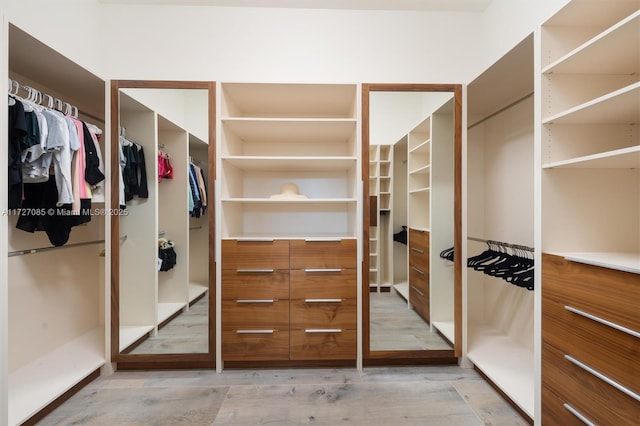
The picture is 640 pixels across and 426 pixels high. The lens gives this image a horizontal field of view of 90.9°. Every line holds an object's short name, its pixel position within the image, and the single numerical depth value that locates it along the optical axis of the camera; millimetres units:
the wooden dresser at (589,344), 1119
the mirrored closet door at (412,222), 2297
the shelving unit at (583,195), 1261
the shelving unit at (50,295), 1764
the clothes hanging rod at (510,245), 2098
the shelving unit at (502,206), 2047
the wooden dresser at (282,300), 2258
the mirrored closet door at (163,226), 2250
